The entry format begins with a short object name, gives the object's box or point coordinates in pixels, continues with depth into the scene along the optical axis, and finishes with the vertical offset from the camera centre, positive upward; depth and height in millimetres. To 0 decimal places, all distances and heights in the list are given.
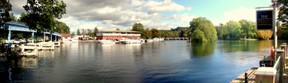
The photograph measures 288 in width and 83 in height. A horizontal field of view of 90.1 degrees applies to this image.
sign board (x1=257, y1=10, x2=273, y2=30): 10448 +1431
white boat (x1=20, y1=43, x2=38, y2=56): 25862 -1977
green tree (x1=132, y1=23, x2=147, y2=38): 99547 +4430
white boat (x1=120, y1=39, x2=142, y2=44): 67022 -712
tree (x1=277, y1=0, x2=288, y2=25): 11847 +2364
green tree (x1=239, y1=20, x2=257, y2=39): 87387 +5660
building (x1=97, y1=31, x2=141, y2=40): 86742 +3177
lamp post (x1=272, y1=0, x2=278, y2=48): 9706 +1369
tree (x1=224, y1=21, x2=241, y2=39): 89475 +6332
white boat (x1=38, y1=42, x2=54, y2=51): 36153 -1310
